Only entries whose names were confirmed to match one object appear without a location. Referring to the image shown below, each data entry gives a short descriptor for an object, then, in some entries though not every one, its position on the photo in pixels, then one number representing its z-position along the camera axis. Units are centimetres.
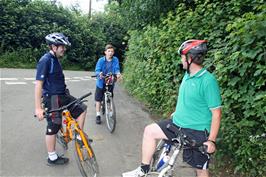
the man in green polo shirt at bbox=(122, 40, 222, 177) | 228
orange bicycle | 295
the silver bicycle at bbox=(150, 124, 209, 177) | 229
